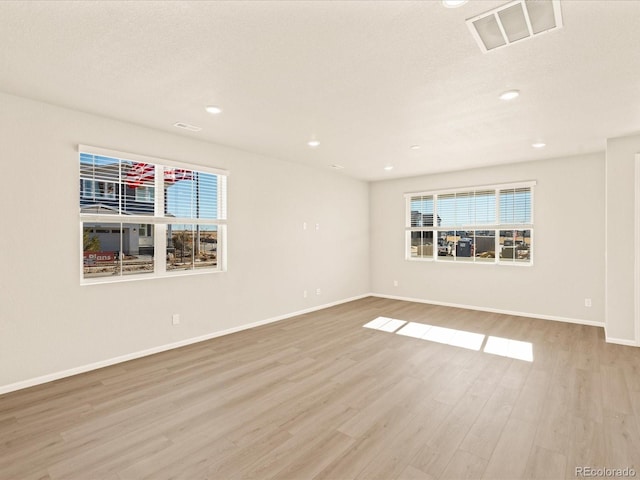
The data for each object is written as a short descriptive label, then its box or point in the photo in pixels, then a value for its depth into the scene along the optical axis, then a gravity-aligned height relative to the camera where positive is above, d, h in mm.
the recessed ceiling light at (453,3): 1784 +1296
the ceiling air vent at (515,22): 1858 +1319
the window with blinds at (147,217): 3594 +276
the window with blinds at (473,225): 5816 +285
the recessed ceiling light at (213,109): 3327 +1343
